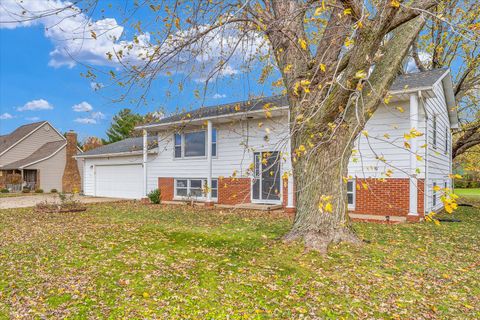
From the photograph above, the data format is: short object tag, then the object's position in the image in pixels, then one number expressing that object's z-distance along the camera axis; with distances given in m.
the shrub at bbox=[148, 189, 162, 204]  15.52
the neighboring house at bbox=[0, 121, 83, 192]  25.77
